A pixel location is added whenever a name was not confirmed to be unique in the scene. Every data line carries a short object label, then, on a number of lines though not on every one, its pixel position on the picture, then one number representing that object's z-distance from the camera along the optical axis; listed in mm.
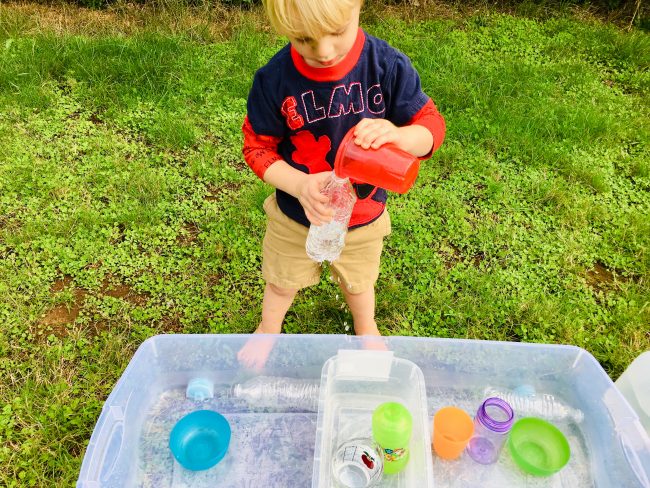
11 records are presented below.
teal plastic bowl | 1587
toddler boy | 1294
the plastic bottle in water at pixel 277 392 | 1777
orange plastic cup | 1583
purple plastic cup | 1625
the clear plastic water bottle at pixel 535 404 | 1755
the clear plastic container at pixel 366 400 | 1528
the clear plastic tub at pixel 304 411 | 1577
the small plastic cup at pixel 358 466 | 1537
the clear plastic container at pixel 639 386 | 1666
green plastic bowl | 1588
